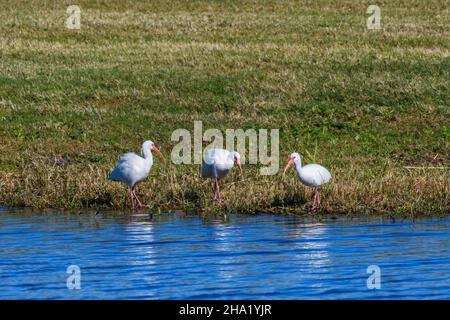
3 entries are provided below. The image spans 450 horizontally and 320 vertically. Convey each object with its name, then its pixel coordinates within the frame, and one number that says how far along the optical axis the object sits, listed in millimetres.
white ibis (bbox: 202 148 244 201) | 20328
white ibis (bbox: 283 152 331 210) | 19375
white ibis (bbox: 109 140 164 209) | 20094
